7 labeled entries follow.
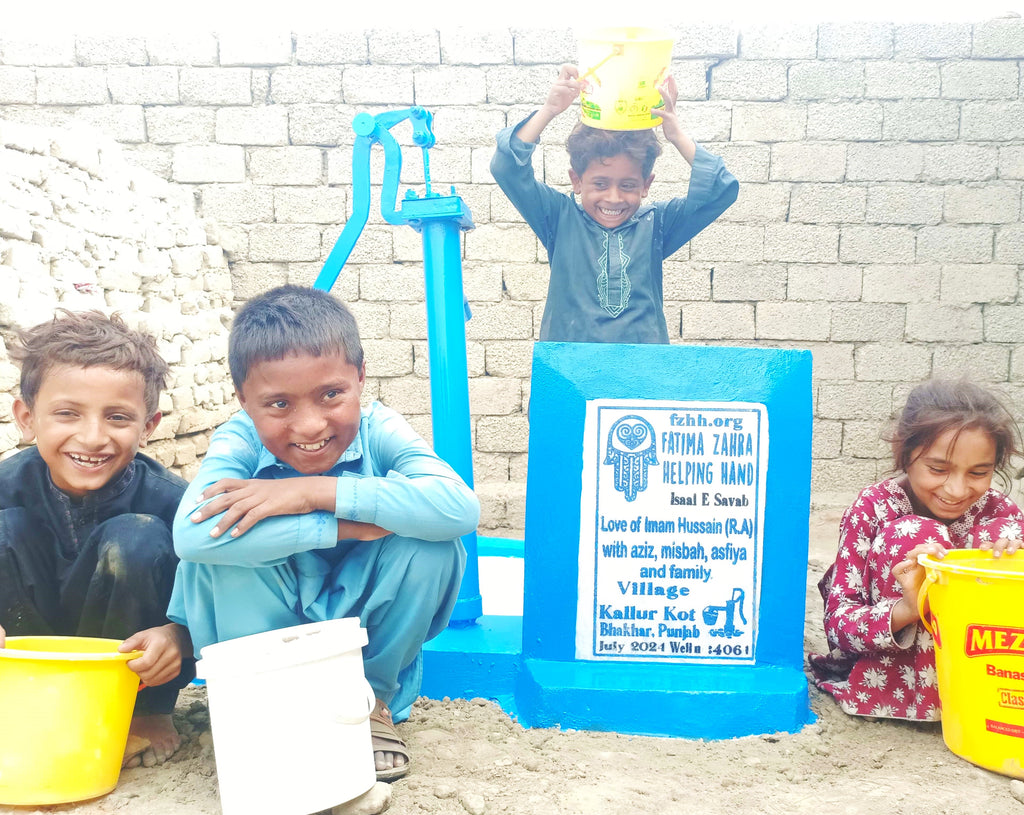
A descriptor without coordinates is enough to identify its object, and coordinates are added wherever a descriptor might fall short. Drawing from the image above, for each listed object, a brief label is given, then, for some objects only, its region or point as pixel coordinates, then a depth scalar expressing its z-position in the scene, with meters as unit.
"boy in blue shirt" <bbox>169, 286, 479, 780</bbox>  1.73
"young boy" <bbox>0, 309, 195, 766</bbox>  1.90
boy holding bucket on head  3.11
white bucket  1.56
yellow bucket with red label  1.81
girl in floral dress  2.12
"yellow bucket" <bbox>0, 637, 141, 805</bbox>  1.62
